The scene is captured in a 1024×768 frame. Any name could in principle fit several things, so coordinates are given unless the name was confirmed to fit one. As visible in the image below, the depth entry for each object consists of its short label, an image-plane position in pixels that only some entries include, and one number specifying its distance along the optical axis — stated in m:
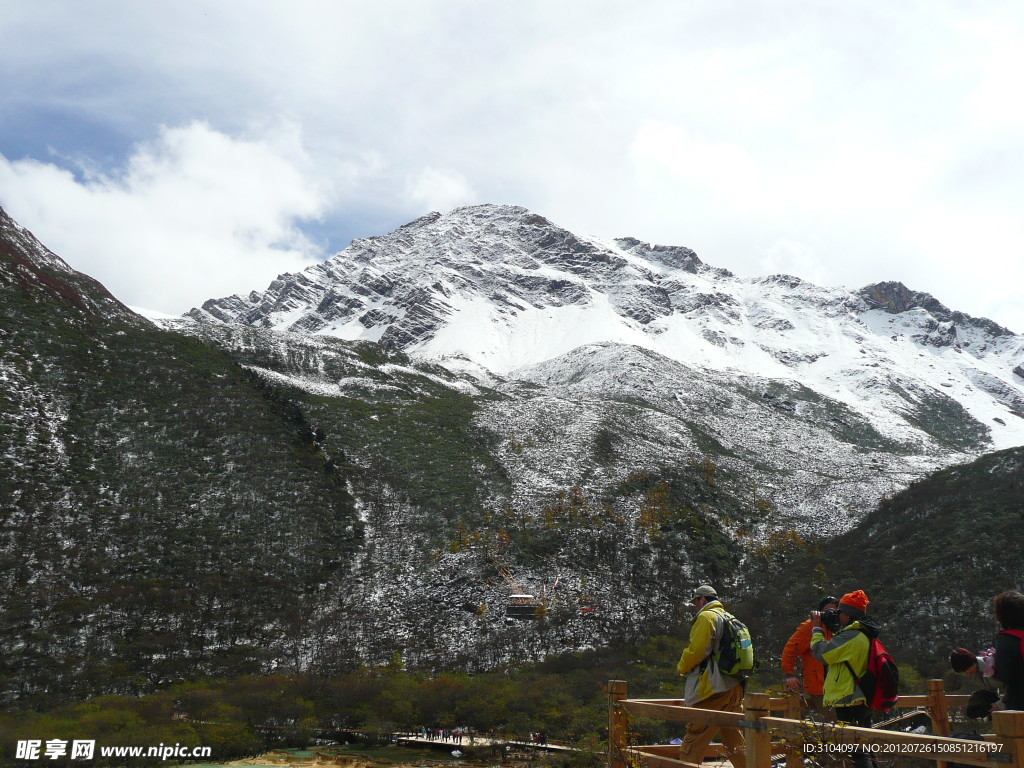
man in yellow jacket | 7.10
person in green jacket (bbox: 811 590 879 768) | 6.46
